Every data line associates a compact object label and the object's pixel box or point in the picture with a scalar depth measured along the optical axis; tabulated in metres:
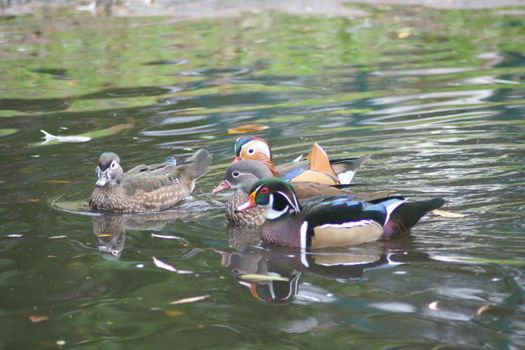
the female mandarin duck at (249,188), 16.23
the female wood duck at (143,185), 17.61
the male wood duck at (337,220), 14.97
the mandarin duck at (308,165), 17.64
